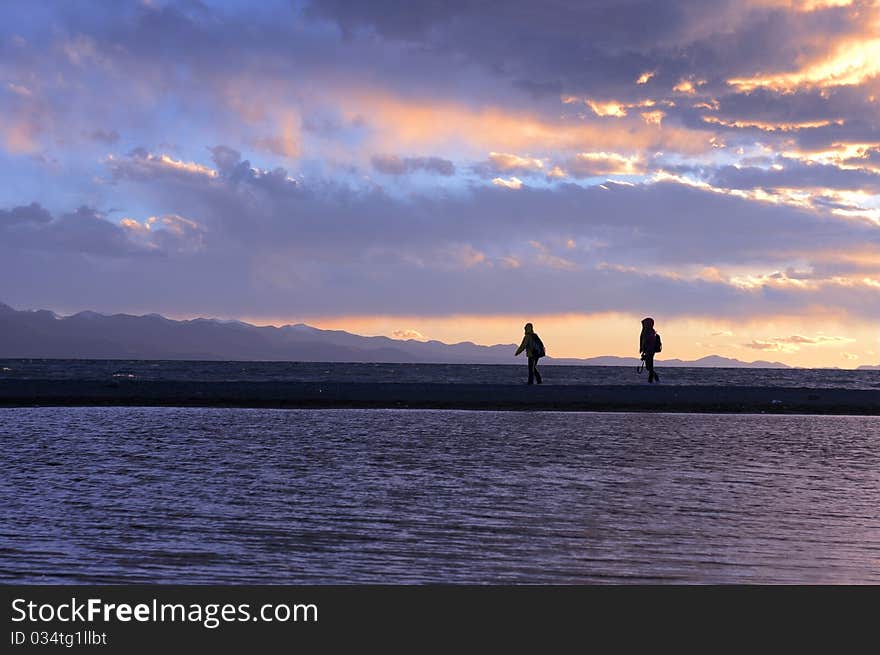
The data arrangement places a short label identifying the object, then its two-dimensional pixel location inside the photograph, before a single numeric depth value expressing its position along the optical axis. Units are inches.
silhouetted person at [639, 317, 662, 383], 1317.7
